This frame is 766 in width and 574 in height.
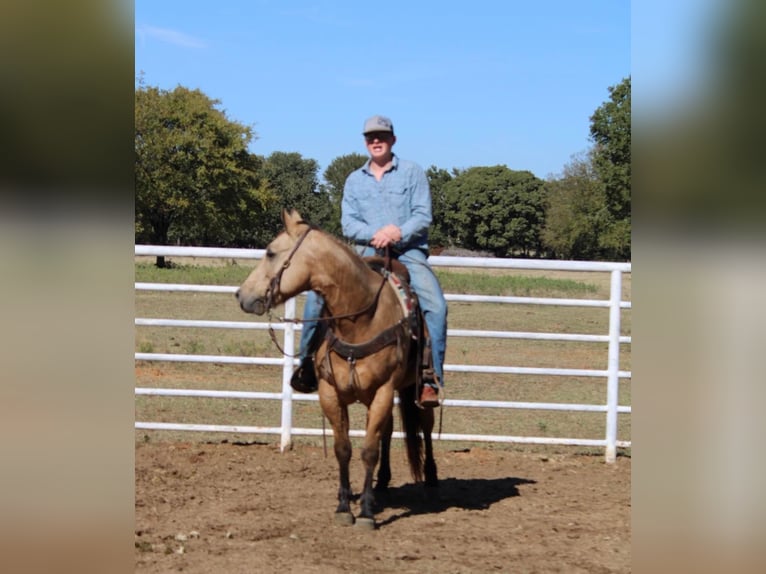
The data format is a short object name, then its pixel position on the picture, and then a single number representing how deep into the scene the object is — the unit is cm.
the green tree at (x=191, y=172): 4791
